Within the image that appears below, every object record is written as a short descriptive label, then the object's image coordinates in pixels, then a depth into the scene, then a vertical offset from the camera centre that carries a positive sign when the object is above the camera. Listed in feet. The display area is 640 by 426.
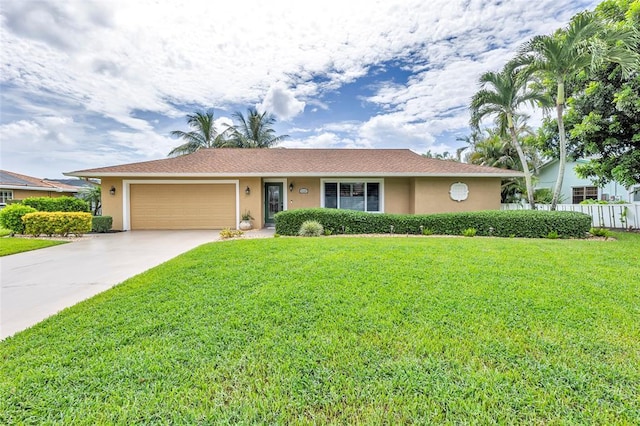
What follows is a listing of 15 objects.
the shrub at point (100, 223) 37.19 -0.83
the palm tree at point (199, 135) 79.10 +24.30
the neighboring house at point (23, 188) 64.08 +7.99
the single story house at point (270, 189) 39.70 +3.93
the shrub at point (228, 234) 31.58 -2.24
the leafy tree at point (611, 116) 29.19 +10.96
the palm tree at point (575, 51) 26.41 +16.87
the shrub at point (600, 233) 28.30 -2.45
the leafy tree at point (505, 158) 53.83 +11.72
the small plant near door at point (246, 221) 39.58 -0.84
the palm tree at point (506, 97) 33.45 +14.73
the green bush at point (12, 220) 34.60 -0.12
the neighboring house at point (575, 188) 54.13 +4.73
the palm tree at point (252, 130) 80.64 +25.94
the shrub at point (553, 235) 28.66 -2.62
